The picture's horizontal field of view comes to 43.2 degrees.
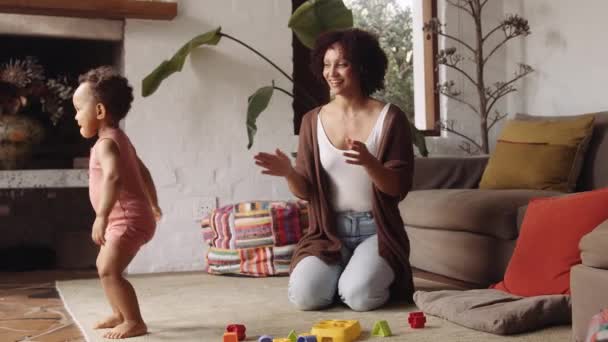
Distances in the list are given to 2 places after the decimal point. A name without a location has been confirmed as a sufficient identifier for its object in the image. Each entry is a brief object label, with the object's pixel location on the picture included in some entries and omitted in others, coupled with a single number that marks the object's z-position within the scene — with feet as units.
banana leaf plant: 11.57
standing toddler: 7.12
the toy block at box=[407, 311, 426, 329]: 7.31
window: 14.83
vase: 11.85
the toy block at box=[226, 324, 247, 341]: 6.94
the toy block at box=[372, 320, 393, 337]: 7.04
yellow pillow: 10.66
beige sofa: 9.51
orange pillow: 7.46
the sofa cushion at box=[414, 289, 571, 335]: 7.02
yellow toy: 6.64
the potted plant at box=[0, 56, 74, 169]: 11.82
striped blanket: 11.34
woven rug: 7.14
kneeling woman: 8.48
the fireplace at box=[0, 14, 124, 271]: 12.88
